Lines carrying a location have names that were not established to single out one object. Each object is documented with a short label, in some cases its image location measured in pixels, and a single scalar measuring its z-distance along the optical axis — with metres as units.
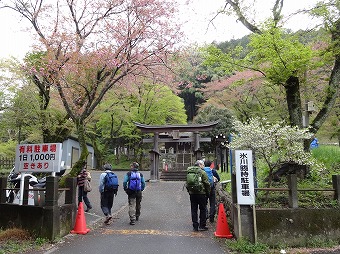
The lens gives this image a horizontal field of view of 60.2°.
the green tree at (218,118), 28.47
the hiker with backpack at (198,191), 7.69
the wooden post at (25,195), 7.73
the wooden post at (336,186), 6.89
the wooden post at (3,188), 8.21
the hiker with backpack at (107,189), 8.62
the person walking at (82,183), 9.89
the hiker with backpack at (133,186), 8.65
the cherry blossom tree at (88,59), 10.34
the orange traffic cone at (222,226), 7.33
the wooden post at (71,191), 8.00
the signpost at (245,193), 6.66
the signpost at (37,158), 7.53
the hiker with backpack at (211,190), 8.51
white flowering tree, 7.70
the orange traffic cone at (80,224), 7.73
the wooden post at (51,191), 7.08
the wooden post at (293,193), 6.75
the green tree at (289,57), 8.11
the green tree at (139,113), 27.78
